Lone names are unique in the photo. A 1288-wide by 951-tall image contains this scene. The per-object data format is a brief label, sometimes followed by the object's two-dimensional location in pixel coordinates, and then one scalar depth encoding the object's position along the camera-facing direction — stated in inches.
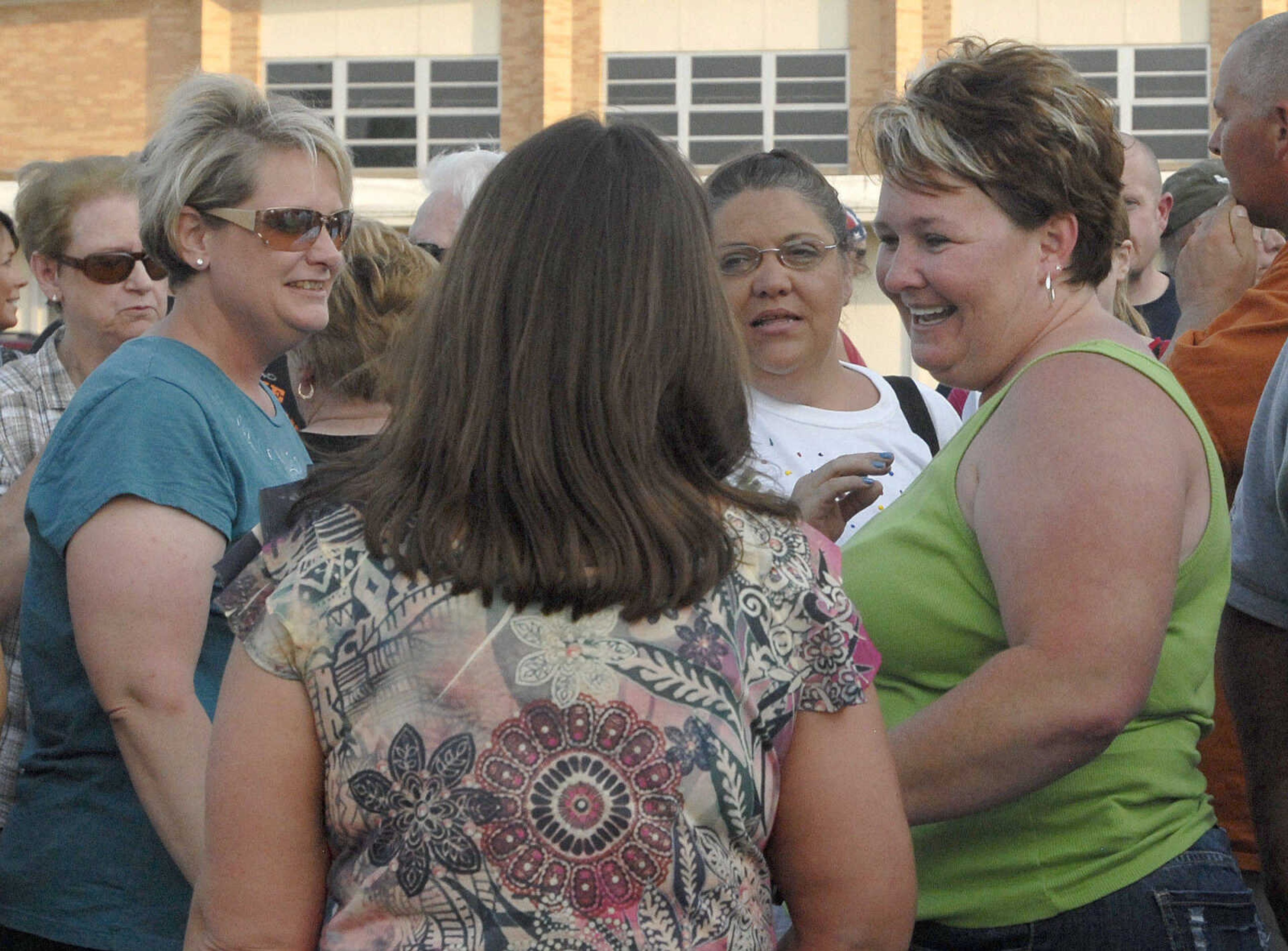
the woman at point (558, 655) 119.0
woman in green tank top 149.2
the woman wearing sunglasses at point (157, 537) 180.2
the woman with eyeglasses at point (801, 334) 265.4
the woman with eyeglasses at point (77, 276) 279.0
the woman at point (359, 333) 294.2
